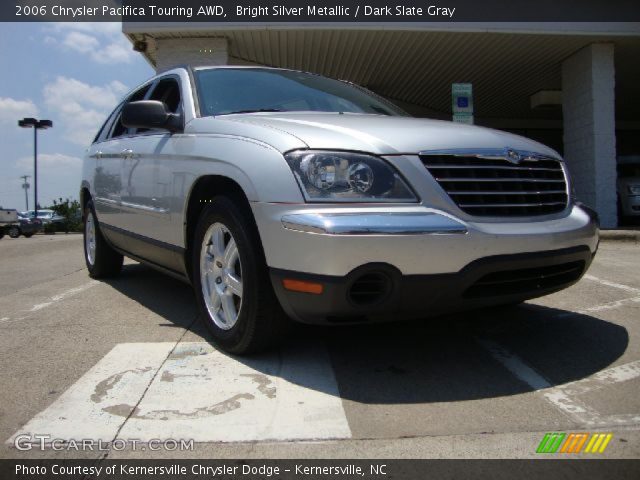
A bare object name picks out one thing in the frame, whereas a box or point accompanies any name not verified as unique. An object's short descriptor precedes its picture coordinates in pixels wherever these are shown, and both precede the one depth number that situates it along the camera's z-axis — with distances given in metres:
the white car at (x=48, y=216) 37.72
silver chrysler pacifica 2.34
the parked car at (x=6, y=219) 23.97
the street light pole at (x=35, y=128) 38.41
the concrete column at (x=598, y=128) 10.53
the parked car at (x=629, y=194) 11.26
